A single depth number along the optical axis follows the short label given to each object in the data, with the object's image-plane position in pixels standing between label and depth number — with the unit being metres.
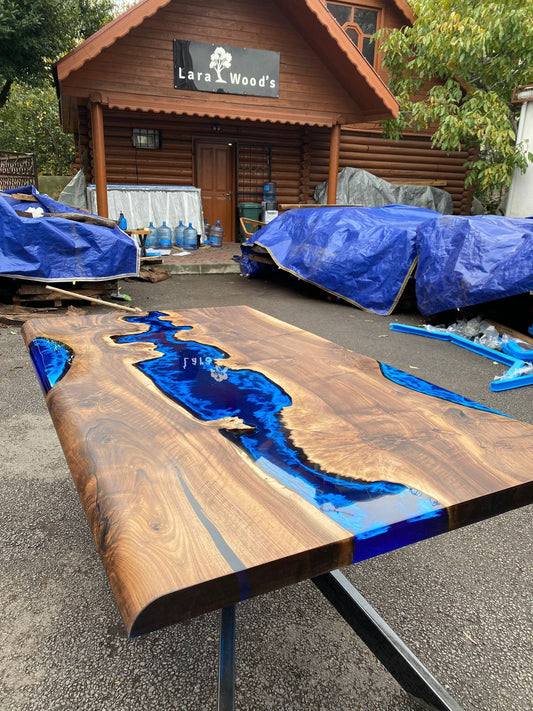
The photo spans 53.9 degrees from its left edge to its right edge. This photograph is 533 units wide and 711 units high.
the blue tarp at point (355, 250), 6.32
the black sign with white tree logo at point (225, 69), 9.47
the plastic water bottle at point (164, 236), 10.70
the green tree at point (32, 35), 11.19
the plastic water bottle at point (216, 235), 11.55
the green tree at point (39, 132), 21.11
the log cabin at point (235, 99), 9.14
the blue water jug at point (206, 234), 11.68
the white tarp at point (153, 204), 10.73
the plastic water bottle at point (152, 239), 10.66
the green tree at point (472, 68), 9.34
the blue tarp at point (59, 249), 5.67
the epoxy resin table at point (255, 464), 0.78
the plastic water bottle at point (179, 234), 10.96
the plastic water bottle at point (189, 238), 10.91
